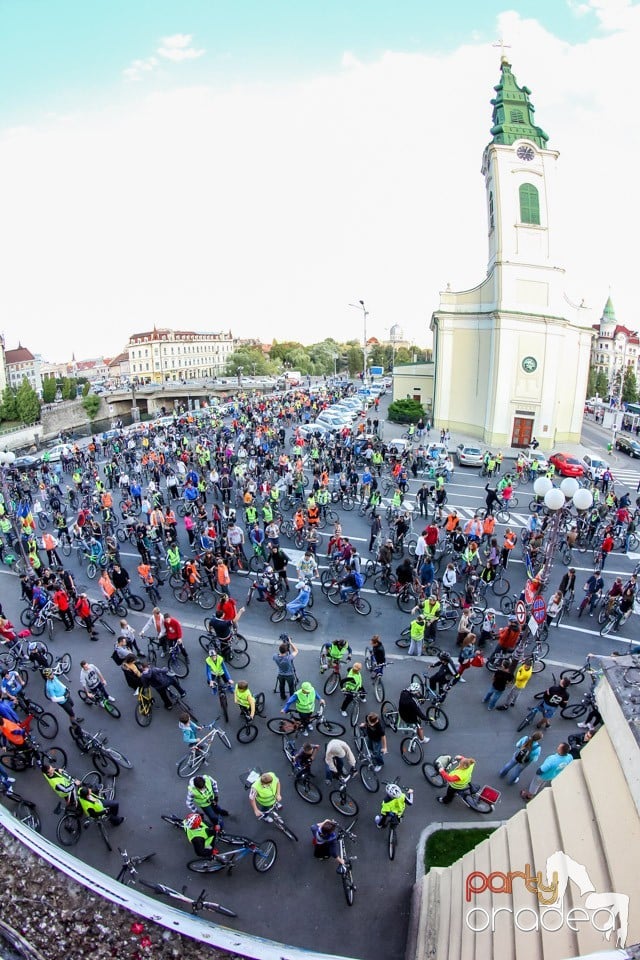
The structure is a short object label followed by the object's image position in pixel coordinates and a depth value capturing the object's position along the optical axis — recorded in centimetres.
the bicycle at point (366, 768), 837
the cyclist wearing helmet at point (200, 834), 667
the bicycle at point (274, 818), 736
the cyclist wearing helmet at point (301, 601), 1224
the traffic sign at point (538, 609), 1066
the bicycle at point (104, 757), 860
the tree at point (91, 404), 7838
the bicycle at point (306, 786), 812
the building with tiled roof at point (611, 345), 11094
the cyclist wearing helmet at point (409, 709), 862
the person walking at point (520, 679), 970
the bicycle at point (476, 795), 768
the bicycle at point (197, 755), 852
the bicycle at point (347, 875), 660
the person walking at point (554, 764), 761
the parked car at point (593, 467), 2632
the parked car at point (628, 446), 3606
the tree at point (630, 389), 8200
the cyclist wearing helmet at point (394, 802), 707
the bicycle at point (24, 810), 779
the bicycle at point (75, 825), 747
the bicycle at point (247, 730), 925
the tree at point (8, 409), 7281
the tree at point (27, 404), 7219
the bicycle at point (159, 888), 598
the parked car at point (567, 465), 2672
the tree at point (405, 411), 4325
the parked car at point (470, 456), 2955
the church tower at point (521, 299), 3416
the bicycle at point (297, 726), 905
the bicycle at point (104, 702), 993
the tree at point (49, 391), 8788
